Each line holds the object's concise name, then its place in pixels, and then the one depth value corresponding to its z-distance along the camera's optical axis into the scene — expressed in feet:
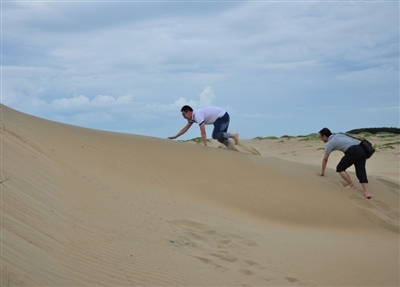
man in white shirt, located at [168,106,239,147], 37.47
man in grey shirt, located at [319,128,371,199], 34.60
